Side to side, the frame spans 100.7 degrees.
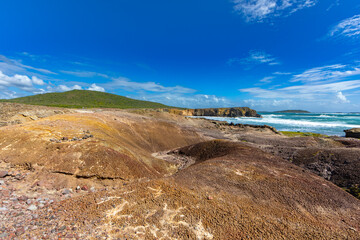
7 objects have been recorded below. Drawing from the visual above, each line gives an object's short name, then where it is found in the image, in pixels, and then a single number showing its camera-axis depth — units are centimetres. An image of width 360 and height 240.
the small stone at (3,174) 658
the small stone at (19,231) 361
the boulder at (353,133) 3275
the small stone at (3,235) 348
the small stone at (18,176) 671
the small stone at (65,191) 645
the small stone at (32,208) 490
